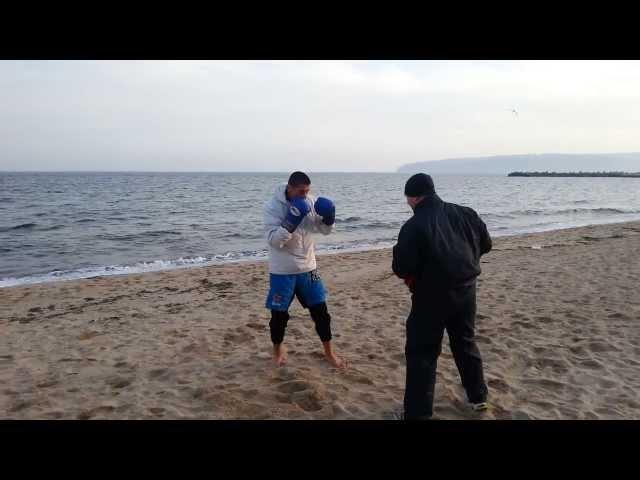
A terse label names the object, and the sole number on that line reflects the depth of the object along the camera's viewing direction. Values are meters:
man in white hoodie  3.63
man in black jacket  2.78
